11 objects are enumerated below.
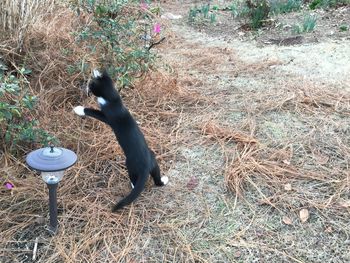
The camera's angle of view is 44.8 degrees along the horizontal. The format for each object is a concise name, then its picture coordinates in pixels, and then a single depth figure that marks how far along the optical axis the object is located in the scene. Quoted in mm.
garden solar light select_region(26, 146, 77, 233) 1928
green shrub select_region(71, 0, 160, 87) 3189
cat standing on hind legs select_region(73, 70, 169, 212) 2244
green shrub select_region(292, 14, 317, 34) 5434
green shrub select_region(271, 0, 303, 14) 6418
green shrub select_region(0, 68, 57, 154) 2332
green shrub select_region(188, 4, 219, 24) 6365
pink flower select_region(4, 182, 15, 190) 2364
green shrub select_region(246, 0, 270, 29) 5820
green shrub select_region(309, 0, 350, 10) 6625
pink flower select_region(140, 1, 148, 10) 3688
